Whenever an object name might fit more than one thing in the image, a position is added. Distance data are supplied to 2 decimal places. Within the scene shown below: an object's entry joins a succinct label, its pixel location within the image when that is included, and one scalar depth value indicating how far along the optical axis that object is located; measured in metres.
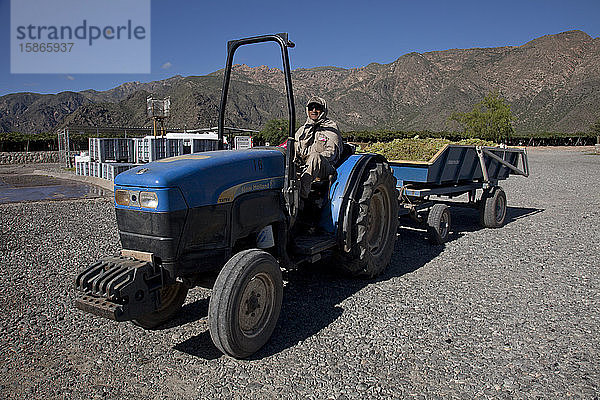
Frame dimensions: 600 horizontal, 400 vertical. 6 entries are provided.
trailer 7.10
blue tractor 3.25
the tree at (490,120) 50.42
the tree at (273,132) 37.81
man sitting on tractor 4.93
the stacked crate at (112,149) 16.62
